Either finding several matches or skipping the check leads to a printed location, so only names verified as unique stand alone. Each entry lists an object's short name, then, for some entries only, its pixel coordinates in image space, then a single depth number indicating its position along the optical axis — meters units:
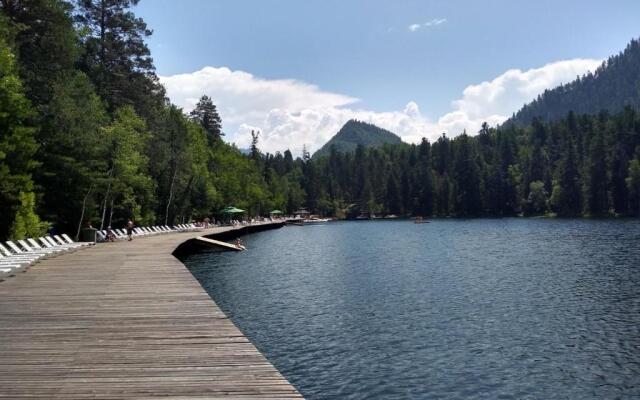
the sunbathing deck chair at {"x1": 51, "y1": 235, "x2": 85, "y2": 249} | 29.00
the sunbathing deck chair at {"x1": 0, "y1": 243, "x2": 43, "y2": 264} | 19.58
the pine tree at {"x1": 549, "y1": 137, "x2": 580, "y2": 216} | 127.06
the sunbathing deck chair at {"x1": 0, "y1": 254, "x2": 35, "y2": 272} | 18.03
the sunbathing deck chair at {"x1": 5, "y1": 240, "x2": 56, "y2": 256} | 22.03
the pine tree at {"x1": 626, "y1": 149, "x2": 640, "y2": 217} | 110.81
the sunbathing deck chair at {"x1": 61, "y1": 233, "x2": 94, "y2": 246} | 30.42
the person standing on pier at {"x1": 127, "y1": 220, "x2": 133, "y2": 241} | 37.93
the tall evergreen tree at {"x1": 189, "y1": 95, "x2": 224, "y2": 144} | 100.00
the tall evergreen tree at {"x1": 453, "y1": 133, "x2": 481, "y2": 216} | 150.25
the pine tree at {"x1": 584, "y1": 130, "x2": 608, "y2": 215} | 118.06
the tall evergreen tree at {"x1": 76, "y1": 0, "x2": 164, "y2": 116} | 45.06
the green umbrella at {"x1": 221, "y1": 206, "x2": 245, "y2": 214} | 76.36
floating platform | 39.99
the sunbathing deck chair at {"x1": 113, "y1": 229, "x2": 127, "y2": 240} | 39.76
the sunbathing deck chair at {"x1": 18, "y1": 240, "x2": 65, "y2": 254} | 23.62
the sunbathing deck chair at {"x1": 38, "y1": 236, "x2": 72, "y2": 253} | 25.12
